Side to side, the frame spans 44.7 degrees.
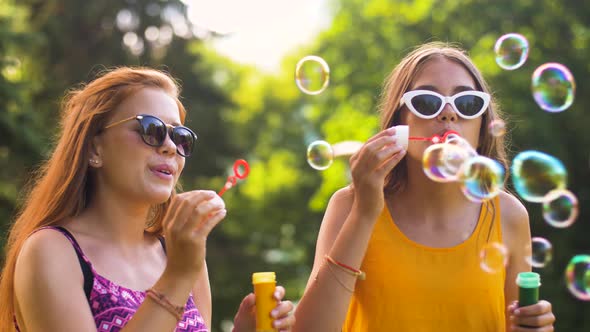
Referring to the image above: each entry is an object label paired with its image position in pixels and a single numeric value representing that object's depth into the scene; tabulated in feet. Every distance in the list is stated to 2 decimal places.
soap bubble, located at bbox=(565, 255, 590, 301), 9.05
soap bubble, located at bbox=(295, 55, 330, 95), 11.33
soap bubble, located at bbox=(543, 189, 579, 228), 9.50
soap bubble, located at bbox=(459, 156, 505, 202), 8.05
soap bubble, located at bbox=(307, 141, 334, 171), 10.25
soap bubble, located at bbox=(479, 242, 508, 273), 7.62
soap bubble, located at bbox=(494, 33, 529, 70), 11.27
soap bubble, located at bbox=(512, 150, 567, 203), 9.23
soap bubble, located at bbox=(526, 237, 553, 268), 8.62
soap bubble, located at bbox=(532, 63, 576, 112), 10.57
